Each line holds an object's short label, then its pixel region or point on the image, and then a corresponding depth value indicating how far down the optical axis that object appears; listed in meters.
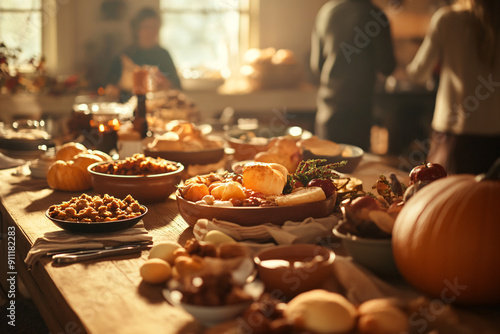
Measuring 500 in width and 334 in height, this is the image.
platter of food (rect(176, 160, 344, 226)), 1.57
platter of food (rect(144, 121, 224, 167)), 2.45
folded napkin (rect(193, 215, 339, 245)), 1.51
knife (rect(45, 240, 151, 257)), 1.49
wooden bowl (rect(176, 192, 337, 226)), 1.56
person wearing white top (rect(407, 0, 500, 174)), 3.03
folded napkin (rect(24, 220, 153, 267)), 1.50
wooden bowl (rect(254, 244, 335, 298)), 1.20
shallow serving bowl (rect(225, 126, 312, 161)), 2.65
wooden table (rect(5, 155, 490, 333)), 1.11
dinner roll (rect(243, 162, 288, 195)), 1.68
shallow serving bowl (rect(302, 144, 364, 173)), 2.45
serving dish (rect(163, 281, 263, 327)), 1.02
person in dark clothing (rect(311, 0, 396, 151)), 3.97
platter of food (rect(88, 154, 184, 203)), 1.97
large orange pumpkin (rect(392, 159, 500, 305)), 1.13
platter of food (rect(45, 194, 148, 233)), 1.57
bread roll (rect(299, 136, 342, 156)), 2.47
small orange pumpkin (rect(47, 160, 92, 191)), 2.18
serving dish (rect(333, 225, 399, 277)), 1.28
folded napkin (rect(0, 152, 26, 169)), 2.68
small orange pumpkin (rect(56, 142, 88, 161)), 2.43
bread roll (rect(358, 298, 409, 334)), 0.99
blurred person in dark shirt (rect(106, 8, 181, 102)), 5.68
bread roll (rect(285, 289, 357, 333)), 0.99
